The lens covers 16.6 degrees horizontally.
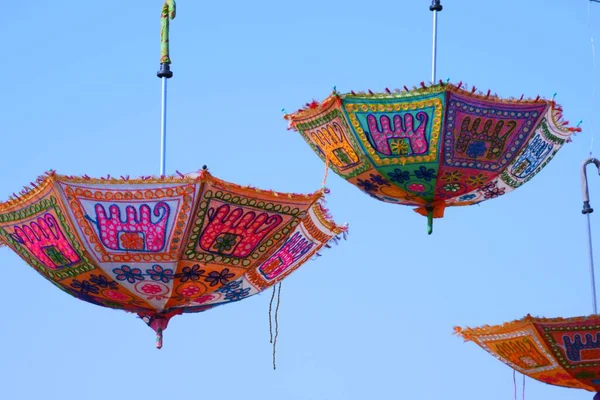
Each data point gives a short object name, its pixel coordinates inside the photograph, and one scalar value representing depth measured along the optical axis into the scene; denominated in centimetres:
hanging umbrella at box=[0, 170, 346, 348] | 1741
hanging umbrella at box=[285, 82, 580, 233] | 1891
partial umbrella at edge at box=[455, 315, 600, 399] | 2005
